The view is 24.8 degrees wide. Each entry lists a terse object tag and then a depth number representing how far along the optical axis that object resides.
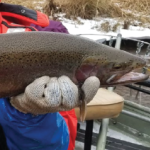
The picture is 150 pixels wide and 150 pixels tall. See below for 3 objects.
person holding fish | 1.26
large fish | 1.28
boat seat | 2.30
